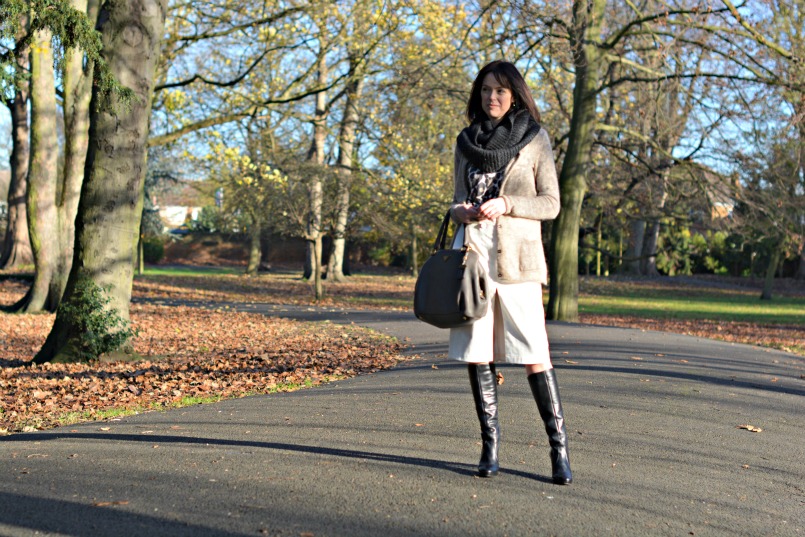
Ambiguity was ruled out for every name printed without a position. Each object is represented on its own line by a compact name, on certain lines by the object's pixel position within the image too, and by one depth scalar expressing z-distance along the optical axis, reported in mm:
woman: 4539
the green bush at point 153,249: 52531
